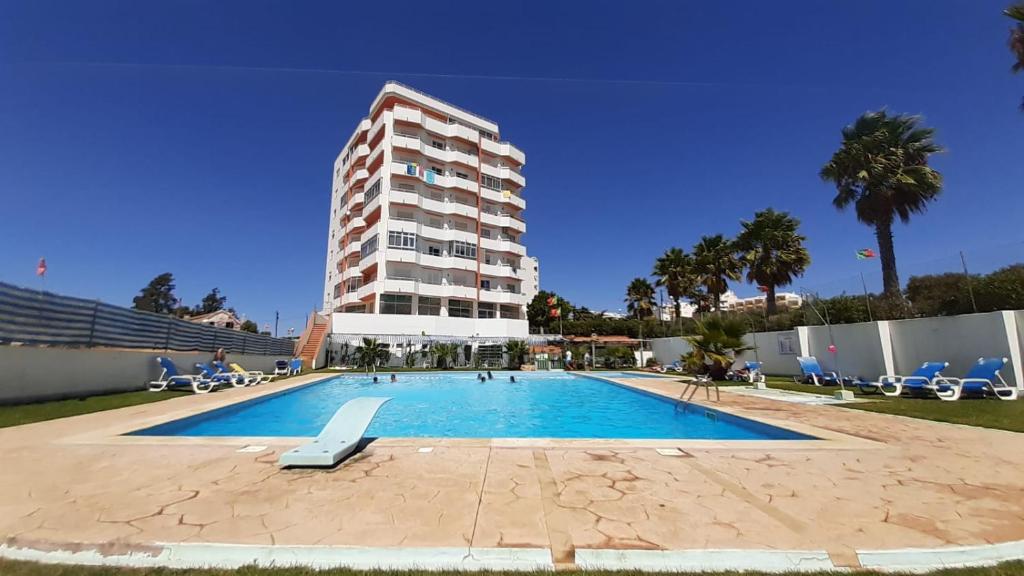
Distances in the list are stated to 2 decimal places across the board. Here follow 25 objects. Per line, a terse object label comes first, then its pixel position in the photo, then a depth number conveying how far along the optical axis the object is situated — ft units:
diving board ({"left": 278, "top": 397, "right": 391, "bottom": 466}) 13.82
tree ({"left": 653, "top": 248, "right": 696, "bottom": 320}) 108.85
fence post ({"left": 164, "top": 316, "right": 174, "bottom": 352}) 45.42
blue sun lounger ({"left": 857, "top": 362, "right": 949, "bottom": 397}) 34.68
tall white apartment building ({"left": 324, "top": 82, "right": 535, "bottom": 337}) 113.19
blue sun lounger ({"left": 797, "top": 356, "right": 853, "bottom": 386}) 46.78
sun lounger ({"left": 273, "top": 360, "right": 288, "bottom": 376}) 71.32
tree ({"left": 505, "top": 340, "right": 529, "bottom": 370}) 90.07
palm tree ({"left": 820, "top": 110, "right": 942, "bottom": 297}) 63.57
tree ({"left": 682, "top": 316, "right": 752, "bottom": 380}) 36.41
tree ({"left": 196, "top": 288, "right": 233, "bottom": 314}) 281.33
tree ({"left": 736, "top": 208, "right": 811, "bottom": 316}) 83.20
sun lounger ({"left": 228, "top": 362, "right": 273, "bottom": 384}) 49.28
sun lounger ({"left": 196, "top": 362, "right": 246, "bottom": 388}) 42.43
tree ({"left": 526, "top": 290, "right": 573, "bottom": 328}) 200.75
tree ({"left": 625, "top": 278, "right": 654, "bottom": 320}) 156.15
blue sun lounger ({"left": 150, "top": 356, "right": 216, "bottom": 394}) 39.22
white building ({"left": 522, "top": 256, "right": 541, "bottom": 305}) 273.75
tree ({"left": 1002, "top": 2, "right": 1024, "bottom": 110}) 40.83
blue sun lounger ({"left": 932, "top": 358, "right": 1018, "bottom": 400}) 31.91
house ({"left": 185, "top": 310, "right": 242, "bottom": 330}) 183.22
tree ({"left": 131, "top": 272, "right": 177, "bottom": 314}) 244.22
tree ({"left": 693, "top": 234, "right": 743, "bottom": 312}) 94.84
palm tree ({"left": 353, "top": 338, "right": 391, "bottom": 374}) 85.05
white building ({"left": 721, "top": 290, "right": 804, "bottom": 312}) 344.18
